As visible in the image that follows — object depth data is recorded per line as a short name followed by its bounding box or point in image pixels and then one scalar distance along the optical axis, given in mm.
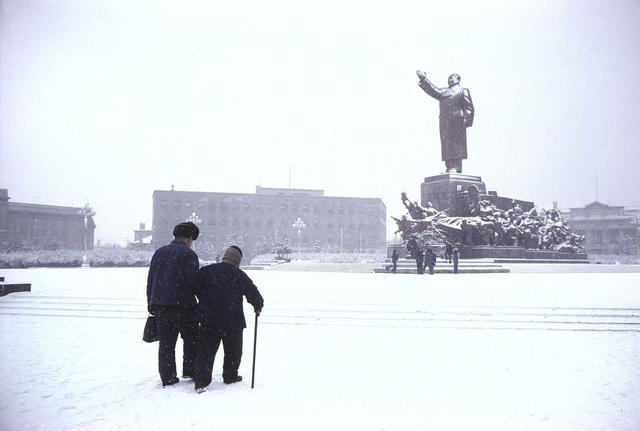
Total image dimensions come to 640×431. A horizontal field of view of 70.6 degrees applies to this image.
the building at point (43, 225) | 61938
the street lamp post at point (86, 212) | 31422
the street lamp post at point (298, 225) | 69750
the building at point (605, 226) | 64562
